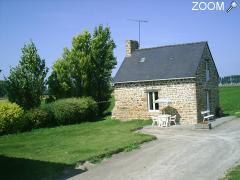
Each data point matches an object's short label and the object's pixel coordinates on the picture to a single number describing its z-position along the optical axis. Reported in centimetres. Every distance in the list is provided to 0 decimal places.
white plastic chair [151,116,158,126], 2025
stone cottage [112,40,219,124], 2064
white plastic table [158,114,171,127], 1989
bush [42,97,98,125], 2249
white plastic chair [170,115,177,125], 2048
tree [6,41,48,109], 2348
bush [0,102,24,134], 1888
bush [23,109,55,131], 2072
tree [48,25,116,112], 2657
